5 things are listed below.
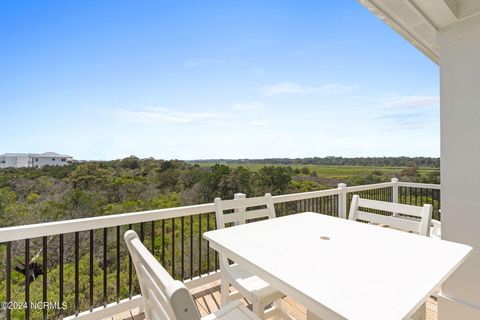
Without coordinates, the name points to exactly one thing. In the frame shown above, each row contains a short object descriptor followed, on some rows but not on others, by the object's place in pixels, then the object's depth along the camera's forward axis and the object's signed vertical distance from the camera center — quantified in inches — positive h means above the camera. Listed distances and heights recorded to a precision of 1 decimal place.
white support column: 71.3 +2.1
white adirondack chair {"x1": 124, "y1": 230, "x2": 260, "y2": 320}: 25.3 -16.1
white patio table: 35.4 -20.5
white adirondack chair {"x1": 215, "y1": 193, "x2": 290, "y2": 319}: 65.2 -35.4
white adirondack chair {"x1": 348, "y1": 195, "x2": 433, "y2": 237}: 73.5 -18.1
